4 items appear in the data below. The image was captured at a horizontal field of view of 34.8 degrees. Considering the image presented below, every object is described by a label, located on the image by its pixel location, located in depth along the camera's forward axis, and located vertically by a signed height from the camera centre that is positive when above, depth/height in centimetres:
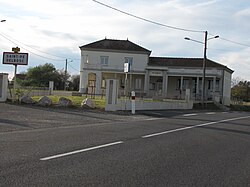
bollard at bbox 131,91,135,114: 2552 -69
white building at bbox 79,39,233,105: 5453 +304
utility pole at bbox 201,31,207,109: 4384 +522
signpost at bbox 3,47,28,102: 2727 +199
